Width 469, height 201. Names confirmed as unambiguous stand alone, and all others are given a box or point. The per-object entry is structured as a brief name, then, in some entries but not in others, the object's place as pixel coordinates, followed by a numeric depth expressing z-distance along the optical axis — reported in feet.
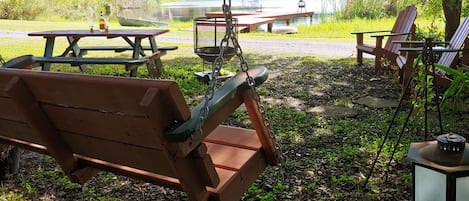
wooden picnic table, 16.25
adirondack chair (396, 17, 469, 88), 12.15
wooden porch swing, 4.36
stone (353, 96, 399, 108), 13.04
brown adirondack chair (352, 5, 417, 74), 16.61
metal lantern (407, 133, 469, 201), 4.40
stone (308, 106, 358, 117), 12.41
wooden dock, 35.14
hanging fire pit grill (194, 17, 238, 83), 16.46
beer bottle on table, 18.80
